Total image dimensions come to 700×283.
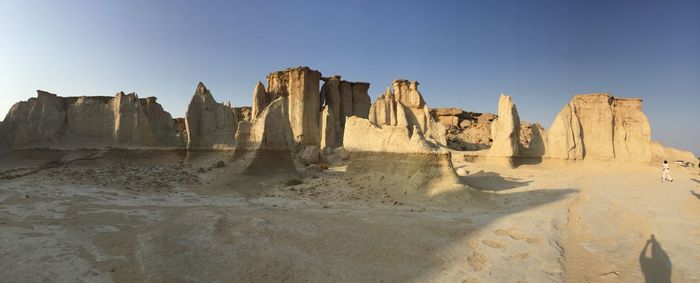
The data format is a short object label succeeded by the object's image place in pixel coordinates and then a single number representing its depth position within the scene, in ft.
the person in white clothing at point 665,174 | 45.43
